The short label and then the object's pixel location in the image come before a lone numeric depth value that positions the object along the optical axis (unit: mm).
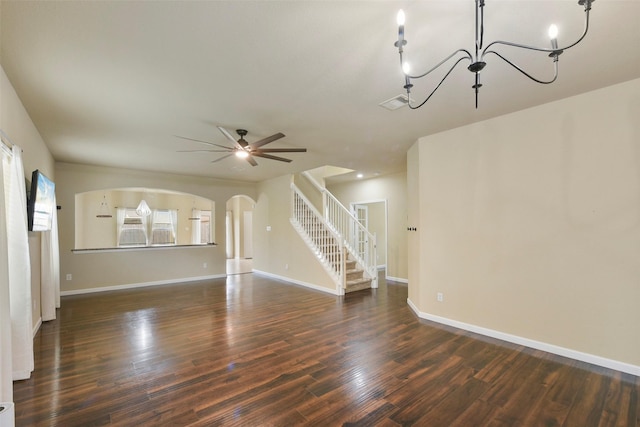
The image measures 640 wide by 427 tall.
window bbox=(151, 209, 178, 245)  9609
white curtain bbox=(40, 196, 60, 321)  4039
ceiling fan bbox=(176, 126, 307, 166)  3650
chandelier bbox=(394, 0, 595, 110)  1399
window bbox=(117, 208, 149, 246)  9211
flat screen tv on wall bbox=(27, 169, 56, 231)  3107
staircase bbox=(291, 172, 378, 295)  5918
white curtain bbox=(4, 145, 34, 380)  2561
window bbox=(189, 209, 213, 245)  10594
